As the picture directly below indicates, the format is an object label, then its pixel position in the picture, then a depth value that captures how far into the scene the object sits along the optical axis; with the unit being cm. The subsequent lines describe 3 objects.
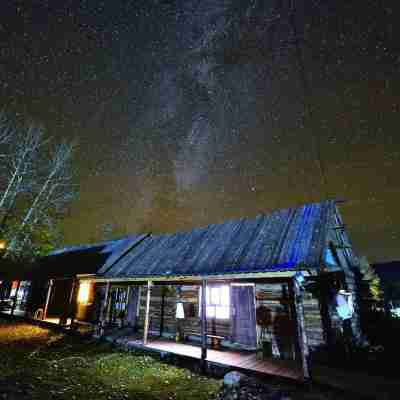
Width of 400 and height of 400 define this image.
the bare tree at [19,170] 1784
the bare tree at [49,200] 2023
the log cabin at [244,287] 983
